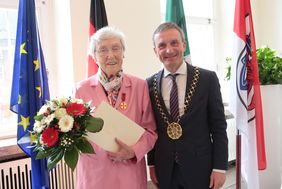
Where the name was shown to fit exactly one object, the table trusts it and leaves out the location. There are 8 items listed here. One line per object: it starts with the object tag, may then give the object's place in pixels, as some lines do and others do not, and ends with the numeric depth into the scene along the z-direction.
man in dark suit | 1.54
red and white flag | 2.47
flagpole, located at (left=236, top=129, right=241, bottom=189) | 2.42
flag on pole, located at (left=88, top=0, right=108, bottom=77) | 2.35
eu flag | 1.88
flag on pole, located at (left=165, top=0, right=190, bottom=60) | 2.73
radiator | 2.12
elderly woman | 1.48
